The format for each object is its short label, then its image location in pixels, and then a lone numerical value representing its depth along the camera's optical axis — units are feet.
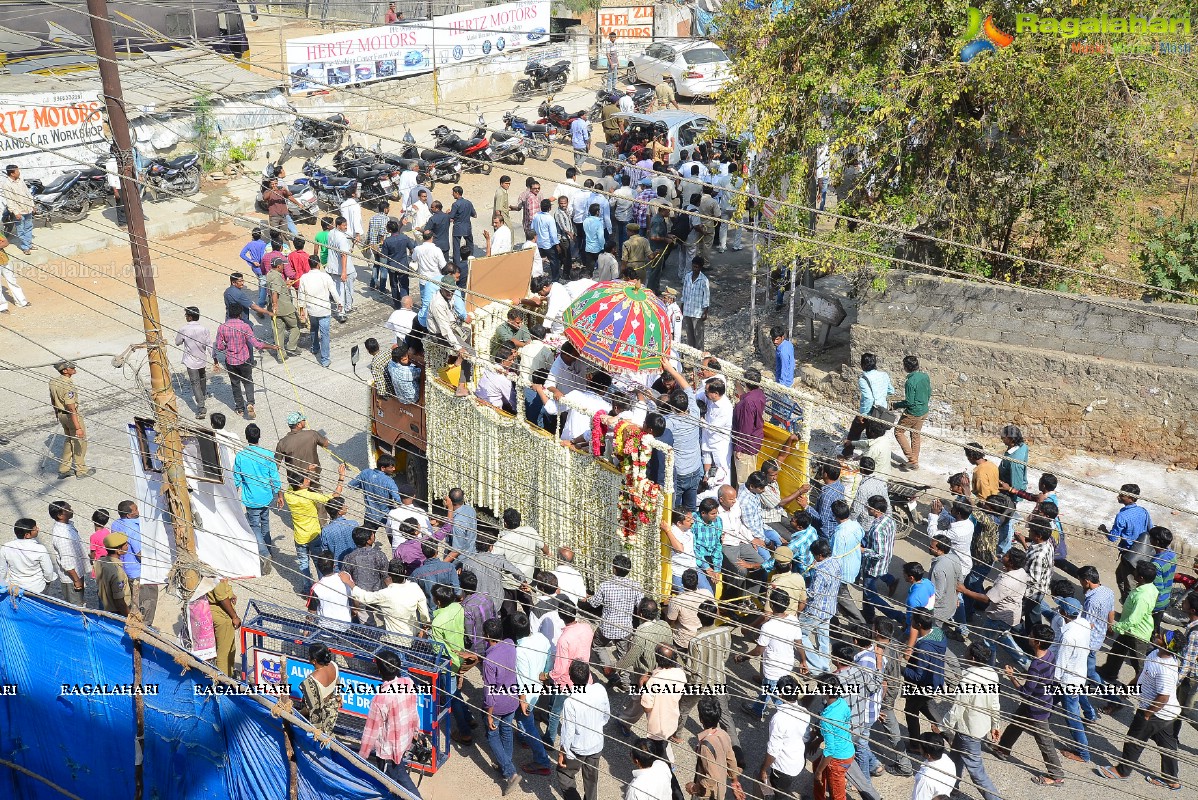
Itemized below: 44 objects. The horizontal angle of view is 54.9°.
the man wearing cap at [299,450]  36.40
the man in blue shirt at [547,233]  55.67
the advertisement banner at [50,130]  64.23
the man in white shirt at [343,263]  53.36
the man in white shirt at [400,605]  29.84
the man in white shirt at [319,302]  49.34
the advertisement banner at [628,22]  97.66
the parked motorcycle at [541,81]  88.63
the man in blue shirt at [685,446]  34.68
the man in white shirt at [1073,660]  28.89
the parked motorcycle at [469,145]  72.54
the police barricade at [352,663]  27.94
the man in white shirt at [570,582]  31.35
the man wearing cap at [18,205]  59.88
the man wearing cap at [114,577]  32.17
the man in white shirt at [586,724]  26.61
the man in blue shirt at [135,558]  33.30
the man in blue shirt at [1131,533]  33.06
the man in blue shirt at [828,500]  33.27
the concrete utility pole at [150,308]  29.30
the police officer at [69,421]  41.11
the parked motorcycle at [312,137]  74.23
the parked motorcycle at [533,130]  77.05
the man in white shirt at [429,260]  50.21
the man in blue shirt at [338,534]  32.30
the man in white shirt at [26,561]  32.63
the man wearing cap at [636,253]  52.65
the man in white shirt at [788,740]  26.50
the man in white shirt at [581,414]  34.58
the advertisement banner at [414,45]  77.66
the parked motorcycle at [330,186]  66.49
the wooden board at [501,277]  46.37
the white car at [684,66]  86.84
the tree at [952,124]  43.37
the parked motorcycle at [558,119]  80.74
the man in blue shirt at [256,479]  35.63
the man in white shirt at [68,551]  33.17
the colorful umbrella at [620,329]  35.83
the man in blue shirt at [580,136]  75.61
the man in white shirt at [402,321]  42.50
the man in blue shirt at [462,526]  33.01
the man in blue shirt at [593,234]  56.03
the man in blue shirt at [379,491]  34.78
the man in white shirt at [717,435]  36.19
